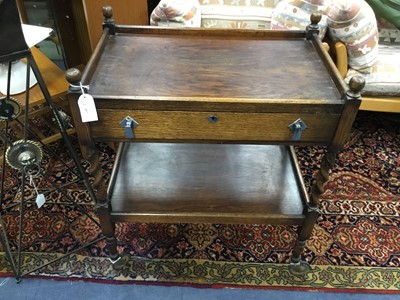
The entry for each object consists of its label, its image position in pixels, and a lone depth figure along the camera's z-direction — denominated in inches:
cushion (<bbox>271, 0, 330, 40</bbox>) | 60.6
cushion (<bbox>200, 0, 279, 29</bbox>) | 69.3
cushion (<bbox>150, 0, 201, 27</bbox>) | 57.7
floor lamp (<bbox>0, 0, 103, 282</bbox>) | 32.5
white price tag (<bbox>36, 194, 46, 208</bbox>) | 43.7
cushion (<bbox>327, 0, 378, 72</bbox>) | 61.4
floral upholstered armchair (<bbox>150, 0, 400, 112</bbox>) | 60.6
